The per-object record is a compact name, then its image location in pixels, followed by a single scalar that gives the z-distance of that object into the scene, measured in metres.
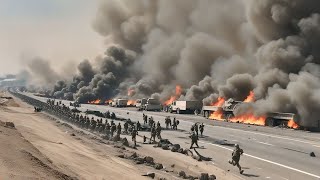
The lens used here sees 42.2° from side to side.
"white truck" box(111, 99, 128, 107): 98.94
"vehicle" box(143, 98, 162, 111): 84.19
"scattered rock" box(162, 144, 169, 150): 30.66
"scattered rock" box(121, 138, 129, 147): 31.80
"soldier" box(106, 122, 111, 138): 37.96
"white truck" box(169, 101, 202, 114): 74.12
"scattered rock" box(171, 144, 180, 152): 29.52
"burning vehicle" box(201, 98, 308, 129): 48.46
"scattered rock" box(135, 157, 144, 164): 23.16
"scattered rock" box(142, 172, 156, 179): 18.30
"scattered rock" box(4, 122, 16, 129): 29.89
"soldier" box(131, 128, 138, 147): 31.59
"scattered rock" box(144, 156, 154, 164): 23.47
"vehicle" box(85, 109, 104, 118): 63.95
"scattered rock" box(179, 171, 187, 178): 19.79
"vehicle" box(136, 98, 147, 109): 85.00
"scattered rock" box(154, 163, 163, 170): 21.77
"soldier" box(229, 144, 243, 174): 21.51
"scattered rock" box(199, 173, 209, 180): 18.69
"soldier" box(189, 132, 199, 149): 29.41
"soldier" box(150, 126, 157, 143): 33.66
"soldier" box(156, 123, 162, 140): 34.30
